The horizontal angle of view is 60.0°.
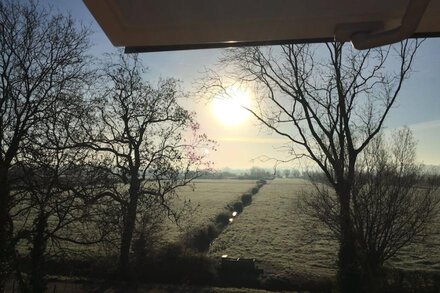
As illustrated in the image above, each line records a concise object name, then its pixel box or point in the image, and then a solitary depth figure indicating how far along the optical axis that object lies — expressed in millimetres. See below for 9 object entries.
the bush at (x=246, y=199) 57041
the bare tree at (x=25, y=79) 13031
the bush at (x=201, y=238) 26447
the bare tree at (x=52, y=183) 10430
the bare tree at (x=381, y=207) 16547
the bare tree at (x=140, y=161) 20625
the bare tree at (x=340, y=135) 14883
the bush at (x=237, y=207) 48294
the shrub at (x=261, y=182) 97344
